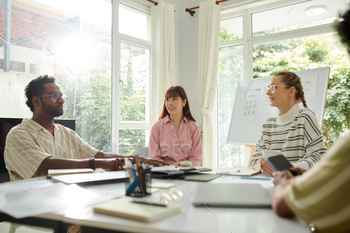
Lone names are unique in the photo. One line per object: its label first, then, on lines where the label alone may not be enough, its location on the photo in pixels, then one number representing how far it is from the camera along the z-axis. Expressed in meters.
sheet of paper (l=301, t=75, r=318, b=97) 2.73
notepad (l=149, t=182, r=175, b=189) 1.08
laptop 0.81
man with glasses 1.58
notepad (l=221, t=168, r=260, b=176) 1.49
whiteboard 2.68
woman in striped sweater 1.71
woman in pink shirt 2.49
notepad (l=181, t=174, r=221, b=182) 1.29
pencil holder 0.93
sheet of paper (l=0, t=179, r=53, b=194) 1.07
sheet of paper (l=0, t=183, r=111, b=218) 0.79
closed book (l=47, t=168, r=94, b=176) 1.37
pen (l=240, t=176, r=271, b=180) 1.35
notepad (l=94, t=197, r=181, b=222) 0.69
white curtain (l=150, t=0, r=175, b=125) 3.91
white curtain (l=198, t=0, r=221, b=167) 3.94
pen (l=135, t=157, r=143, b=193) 0.93
